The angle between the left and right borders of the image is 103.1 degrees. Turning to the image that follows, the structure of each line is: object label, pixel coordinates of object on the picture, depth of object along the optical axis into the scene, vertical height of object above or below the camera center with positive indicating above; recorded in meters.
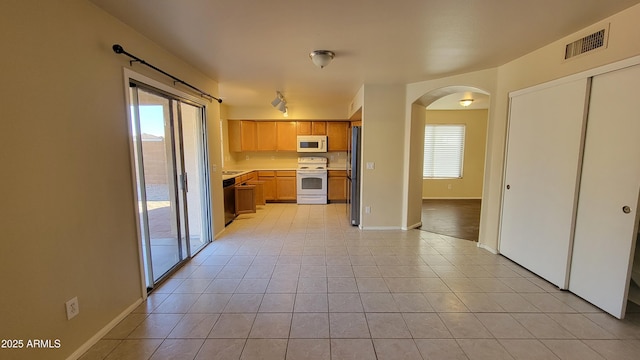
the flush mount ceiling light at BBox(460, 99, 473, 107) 5.10 +1.10
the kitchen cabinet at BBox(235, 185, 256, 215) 5.23 -0.91
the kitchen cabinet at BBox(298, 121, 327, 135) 6.44 +0.71
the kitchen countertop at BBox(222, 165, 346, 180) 4.87 -0.35
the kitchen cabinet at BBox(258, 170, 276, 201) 6.41 -0.66
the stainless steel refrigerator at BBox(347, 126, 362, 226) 4.38 -0.31
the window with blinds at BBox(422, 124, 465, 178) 6.67 +0.13
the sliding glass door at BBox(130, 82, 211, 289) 2.32 -0.19
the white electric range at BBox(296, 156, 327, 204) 6.30 -0.70
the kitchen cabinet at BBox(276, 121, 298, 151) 6.46 +0.50
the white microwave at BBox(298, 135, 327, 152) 6.41 +0.34
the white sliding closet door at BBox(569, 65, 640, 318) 1.93 -0.31
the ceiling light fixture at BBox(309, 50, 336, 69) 2.61 +1.02
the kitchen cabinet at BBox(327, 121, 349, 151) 6.44 +0.53
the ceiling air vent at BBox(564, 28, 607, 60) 2.08 +0.97
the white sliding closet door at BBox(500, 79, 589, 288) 2.37 -0.22
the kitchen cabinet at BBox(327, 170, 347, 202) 6.38 -0.71
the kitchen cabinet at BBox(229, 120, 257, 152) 6.37 +0.52
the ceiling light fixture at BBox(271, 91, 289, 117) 4.58 +1.00
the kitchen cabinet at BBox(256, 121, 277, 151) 6.46 +0.53
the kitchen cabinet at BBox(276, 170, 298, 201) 6.41 -0.74
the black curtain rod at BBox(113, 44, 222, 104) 1.92 +0.81
